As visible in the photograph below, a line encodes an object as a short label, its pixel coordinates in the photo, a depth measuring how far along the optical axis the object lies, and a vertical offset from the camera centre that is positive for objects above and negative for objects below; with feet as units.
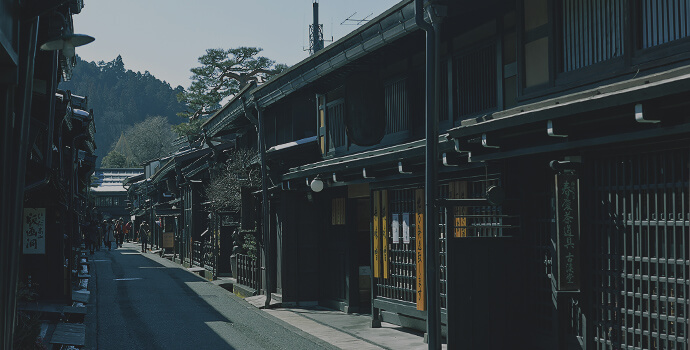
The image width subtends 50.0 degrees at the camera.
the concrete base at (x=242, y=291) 83.05 -8.48
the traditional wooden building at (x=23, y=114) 25.72 +4.77
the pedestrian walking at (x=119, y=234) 220.23 -4.85
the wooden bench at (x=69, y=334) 48.16 -8.06
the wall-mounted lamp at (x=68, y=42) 29.60 +7.06
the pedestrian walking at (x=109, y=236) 194.80 -4.75
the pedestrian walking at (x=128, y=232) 276.66 -5.38
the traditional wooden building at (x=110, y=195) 304.28 +9.25
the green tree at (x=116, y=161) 390.01 +30.45
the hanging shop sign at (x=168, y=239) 164.14 -4.73
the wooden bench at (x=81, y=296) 70.89 -7.82
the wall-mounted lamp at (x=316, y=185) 62.85 +2.72
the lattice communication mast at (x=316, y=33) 157.89 +39.42
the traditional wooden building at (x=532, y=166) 29.60 +2.72
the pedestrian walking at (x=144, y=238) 191.42 -5.21
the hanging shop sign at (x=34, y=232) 62.75 -1.17
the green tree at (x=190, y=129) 204.44 +24.55
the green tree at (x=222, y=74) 184.55 +36.04
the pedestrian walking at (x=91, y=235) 162.71 -3.88
